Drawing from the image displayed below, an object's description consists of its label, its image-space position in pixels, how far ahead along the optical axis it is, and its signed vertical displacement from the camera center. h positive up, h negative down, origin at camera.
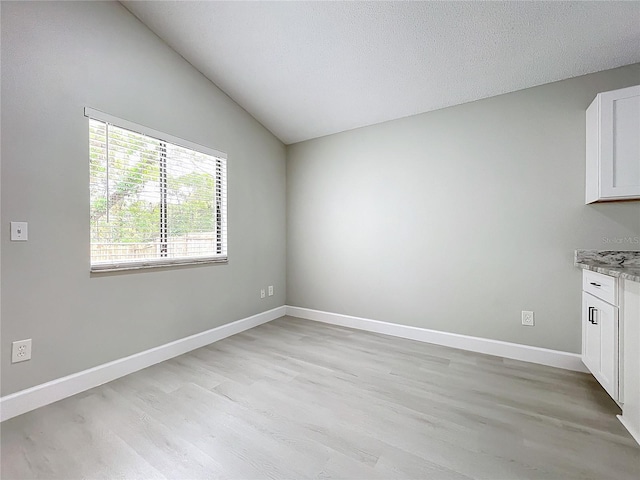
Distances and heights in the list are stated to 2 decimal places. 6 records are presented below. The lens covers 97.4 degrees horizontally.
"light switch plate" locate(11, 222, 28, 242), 1.75 +0.06
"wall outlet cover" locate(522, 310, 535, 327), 2.50 -0.71
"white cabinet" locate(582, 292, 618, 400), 1.73 -0.70
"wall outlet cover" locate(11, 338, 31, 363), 1.76 -0.70
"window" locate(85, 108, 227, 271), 2.17 +0.38
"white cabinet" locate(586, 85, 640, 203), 1.94 +0.67
